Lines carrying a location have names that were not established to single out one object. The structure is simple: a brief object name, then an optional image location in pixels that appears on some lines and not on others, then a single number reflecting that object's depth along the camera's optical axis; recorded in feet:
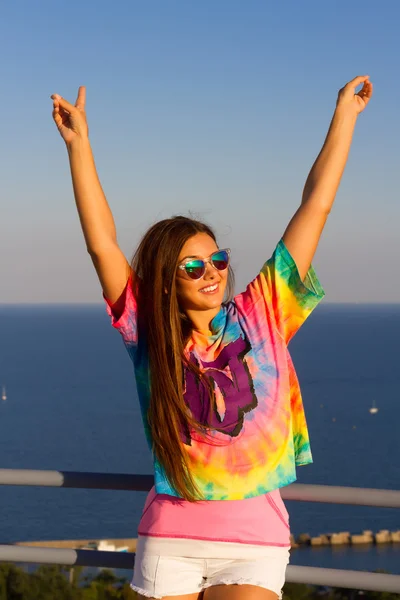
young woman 8.96
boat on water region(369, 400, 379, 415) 364.17
